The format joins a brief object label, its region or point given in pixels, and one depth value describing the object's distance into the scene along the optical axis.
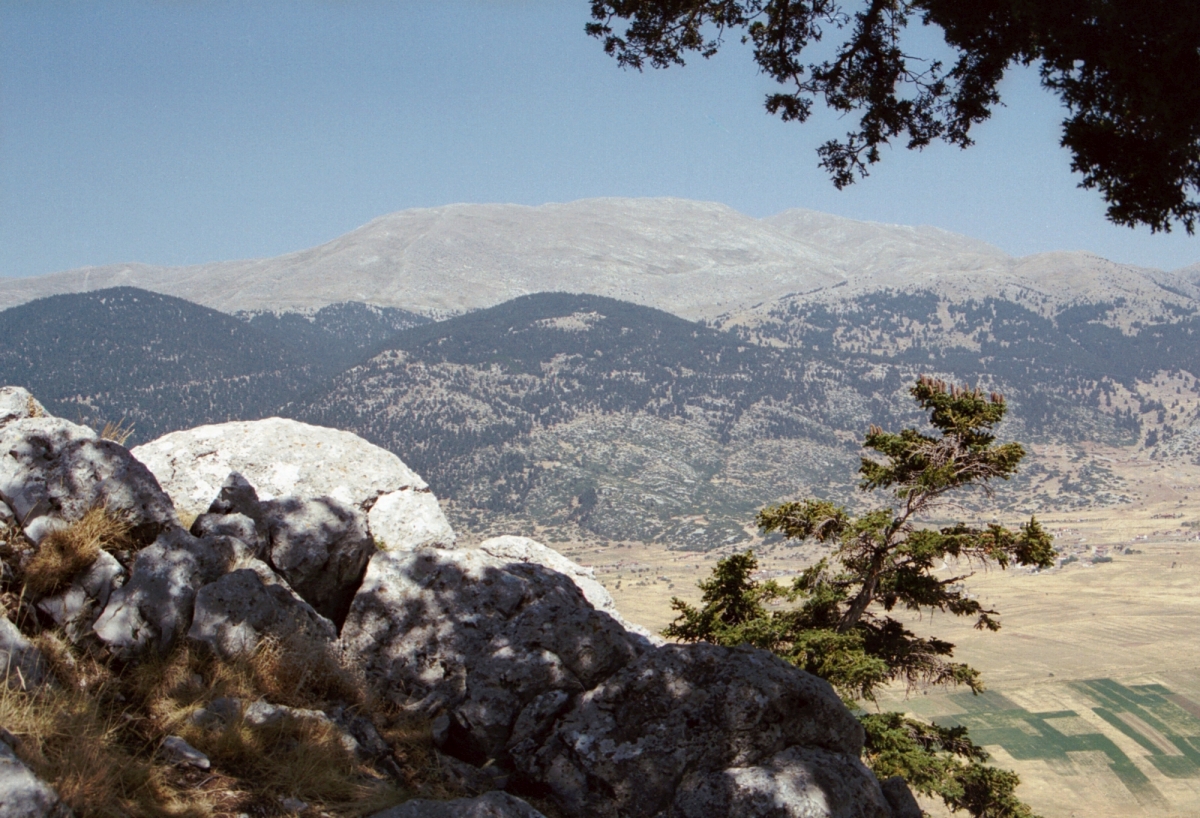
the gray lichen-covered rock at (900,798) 8.39
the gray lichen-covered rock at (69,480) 8.82
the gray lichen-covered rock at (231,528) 10.30
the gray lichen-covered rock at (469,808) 6.31
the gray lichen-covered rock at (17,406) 11.20
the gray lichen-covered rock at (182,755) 6.51
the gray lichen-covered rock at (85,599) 7.89
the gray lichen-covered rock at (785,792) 7.19
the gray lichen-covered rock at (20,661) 6.52
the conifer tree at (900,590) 17.78
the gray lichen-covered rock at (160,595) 7.86
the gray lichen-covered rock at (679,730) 7.68
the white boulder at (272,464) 16.14
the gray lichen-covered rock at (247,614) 8.24
